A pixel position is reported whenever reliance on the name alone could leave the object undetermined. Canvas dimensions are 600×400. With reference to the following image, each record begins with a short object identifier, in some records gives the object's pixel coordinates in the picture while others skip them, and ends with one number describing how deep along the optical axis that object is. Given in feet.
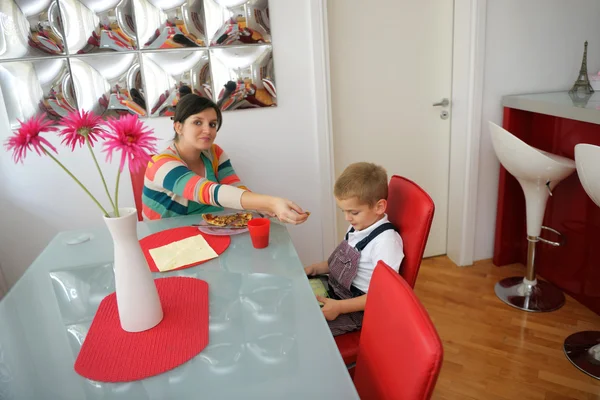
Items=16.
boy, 4.61
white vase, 3.25
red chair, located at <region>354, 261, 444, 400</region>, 2.47
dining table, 2.83
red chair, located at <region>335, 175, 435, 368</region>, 4.41
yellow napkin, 4.52
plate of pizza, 5.23
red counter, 7.41
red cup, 4.74
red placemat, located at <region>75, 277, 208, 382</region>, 3.01
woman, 5.10
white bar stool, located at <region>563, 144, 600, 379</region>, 5.53
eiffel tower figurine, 7.91
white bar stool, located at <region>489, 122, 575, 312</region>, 6.92
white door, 8.11
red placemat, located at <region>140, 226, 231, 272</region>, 4.85
